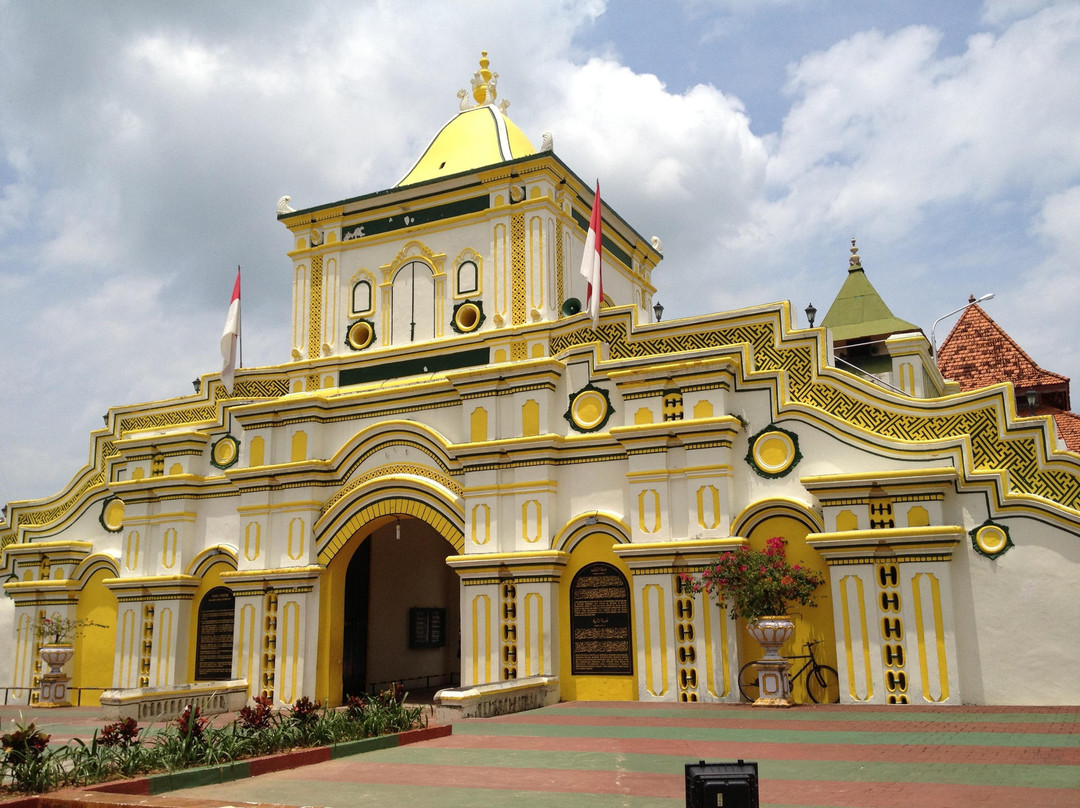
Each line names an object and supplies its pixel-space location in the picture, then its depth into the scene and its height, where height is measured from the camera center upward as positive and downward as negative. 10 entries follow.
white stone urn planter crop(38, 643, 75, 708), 19.70 -1.14
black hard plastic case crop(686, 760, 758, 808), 5.47 -0.99
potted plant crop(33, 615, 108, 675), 19.72 -0.31
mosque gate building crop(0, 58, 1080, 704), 14.26 +2.02
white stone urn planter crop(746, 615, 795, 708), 14.26 -0.82
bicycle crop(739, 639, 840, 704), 14.68 -1.14
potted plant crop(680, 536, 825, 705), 14.34 +0.20
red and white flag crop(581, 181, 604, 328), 17.58 +6.13
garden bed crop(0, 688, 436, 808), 8.47 -1.30
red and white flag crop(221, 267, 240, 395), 21.02 +5.69
